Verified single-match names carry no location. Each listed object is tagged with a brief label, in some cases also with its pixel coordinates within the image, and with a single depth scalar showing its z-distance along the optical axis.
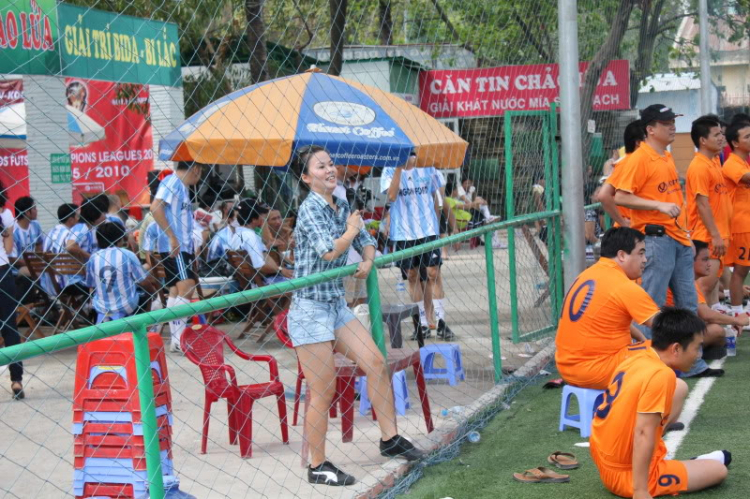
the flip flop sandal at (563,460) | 10.00
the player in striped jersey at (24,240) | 18.40
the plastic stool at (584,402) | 11.04
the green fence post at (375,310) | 10.12
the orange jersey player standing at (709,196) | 15.42
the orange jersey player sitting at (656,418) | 8.39
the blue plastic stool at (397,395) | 12.46
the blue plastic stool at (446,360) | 13.94
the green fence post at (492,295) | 13.66
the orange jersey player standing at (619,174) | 13.68
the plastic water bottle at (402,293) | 22.60
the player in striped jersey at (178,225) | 14.44
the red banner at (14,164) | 28.56
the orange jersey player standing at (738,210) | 16.59
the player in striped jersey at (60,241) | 17.52
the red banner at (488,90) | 16.47
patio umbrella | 12.94
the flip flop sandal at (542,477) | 9.64
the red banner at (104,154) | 26.63
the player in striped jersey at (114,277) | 14.94
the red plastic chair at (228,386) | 10.70
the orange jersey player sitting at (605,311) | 10.53
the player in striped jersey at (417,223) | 17.25
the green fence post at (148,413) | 6.81
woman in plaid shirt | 9.40
